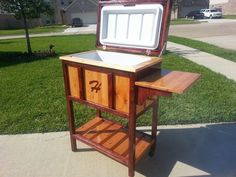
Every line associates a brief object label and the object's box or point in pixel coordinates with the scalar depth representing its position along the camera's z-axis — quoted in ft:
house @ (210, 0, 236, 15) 106.72
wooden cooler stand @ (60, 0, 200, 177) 5.42
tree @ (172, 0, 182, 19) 100.91
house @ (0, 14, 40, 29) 85.09
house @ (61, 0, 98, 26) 98.75
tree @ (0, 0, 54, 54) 23.70
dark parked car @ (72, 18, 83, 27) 82.66
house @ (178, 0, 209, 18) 105.44
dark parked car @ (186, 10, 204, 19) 90.70
